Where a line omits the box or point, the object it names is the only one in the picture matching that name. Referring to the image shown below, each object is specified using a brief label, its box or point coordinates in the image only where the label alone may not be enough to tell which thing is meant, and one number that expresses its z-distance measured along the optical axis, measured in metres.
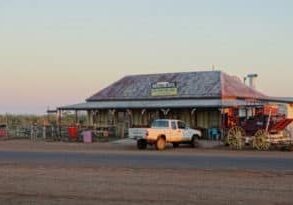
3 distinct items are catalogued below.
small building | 49.56
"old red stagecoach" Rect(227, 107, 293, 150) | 37.81
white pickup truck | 38.59
